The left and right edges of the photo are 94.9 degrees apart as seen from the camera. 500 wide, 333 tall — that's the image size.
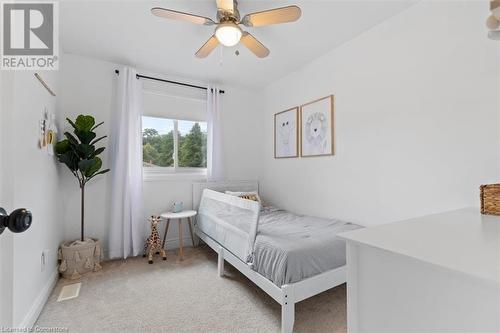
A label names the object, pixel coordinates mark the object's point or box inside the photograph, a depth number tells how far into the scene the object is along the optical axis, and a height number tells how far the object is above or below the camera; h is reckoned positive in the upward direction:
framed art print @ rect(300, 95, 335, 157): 2.68 +0.49
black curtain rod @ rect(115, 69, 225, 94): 2.98 +1.20
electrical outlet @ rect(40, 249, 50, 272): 1.90 -0.78
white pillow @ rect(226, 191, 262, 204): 3.18 -0.38
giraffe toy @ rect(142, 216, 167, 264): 2.84 -0.94
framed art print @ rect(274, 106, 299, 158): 3.22 +0.49
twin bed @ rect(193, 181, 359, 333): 1.56 -0.66
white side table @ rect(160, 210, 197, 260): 2.80 -0.61
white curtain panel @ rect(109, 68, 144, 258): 2.77 -0.04
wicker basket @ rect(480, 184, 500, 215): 1.17 -0.17
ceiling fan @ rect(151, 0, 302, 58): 1.62 +1.10
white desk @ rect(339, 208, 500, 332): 0.55 -0.31
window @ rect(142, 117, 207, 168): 3.22 +0.36
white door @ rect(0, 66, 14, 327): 0.58 -0.19
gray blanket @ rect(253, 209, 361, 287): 1.58 -0.63
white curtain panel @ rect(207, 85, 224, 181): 3.44 +0.45
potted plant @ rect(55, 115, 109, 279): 2.33 -0.02
